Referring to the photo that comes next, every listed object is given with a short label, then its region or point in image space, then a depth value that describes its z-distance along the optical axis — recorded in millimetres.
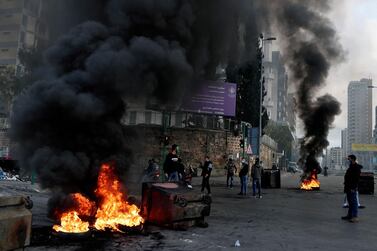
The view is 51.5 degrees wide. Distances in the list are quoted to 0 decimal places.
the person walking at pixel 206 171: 16281
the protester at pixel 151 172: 19969
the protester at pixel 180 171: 14612
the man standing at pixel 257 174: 16125
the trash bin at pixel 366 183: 20875
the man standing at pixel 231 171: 20744
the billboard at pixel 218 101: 34188
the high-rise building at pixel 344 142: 147950
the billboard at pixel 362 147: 74438
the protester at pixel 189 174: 21553
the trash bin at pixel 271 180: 23094
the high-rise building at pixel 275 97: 132162
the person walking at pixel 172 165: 13539
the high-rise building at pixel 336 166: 129938
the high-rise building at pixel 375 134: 118094
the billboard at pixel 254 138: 32188
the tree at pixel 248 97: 40938
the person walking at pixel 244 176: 16812
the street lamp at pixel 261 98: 27922
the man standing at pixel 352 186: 10430
